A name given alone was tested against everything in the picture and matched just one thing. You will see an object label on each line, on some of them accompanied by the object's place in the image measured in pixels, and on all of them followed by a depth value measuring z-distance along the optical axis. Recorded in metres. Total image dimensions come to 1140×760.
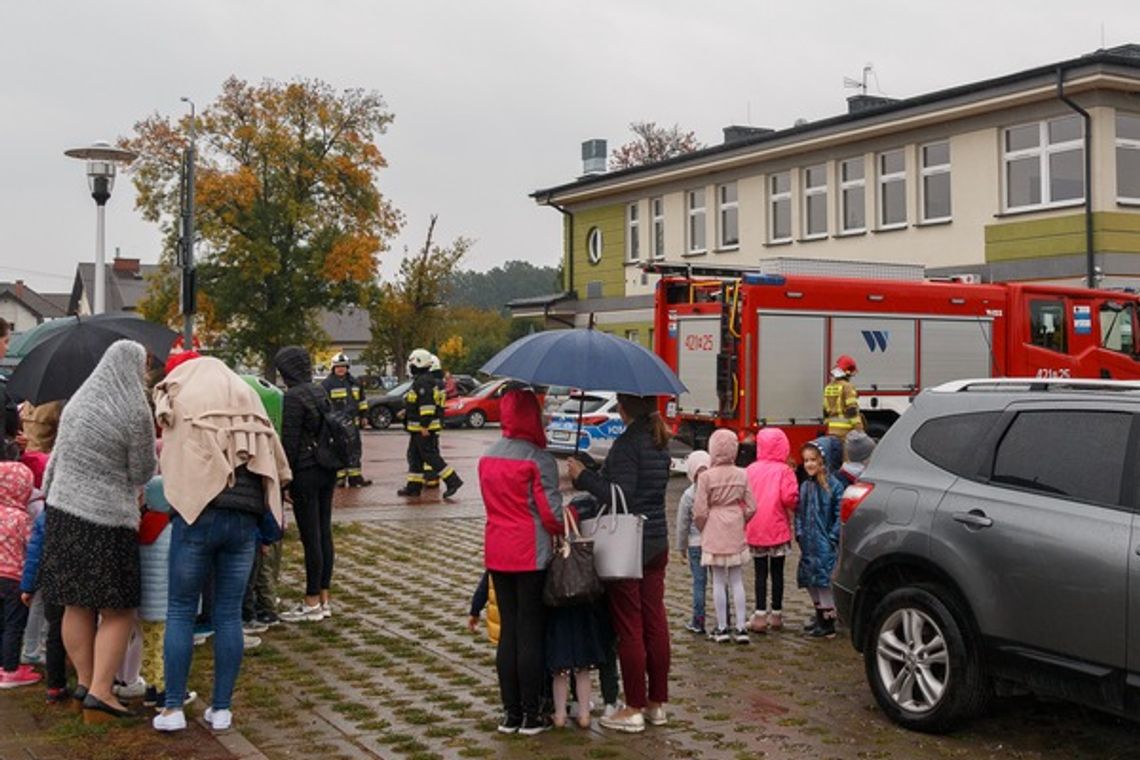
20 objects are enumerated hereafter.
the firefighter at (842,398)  14.26
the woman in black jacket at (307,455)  8.94
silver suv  5.80
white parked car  20.89
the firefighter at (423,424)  17.27
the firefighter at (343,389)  17.52
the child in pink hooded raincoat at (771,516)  8.90
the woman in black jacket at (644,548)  6.52
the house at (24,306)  111.25
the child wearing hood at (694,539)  8.84
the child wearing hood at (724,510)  8.55
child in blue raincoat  8.93
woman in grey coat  6.39
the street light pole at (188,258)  17.69
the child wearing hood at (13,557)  7.33
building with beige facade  23.75
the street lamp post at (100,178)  15.55
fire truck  18.08
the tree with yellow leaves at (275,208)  45.94
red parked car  37.56
